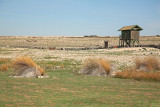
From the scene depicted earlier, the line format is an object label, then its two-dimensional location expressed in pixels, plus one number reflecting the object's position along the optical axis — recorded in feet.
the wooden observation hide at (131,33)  226.58
